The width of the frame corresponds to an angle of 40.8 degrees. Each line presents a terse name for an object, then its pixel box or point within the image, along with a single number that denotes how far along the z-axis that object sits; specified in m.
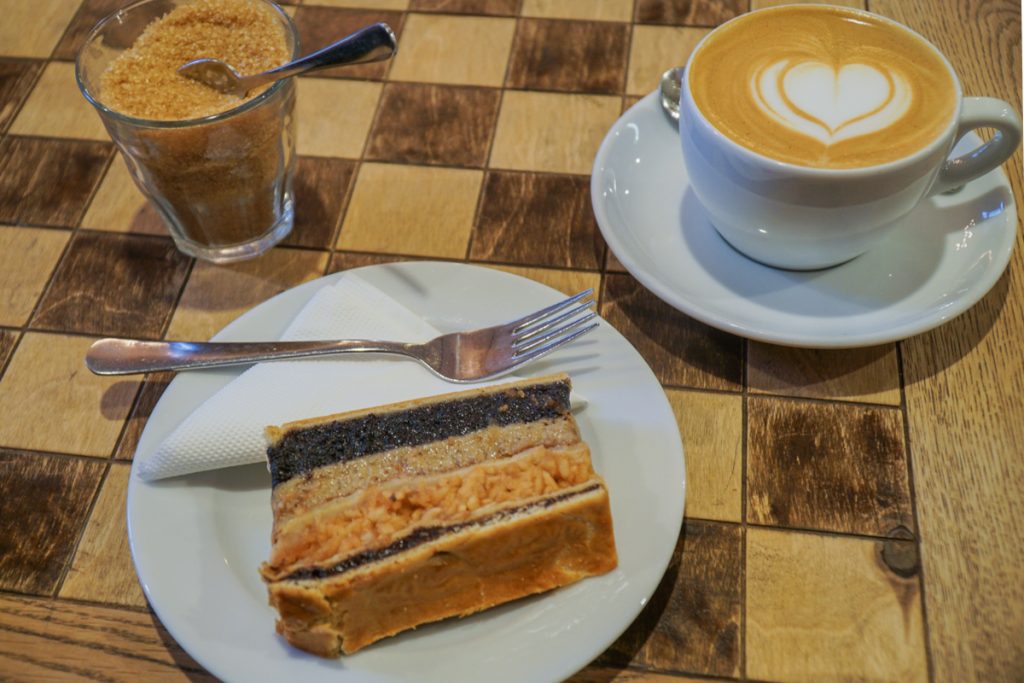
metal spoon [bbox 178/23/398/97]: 0.50
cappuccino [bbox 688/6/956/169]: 0.46
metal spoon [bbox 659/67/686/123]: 0.55
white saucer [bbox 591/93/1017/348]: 0.47
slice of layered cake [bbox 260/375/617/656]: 0.40
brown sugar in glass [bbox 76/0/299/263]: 0.50
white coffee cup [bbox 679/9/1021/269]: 0.45
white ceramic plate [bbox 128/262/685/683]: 0.40
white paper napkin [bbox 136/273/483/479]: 0.44
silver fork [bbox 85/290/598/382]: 0.47
